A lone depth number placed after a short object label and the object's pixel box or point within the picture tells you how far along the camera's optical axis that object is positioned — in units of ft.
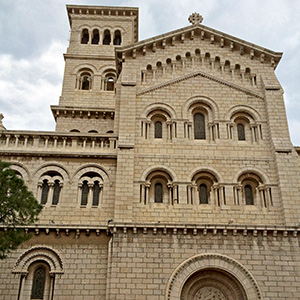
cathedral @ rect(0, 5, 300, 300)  63.16
